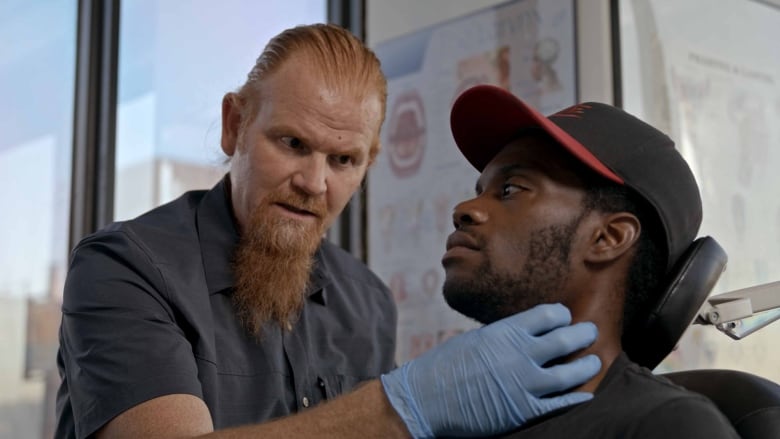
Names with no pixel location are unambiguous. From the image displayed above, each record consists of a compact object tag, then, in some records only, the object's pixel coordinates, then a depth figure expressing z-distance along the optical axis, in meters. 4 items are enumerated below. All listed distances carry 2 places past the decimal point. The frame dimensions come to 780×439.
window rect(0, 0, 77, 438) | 3.25
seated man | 1.27
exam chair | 1.22
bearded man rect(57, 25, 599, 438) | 1.25
